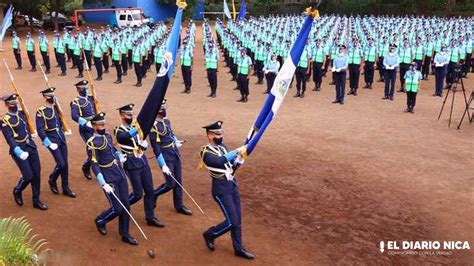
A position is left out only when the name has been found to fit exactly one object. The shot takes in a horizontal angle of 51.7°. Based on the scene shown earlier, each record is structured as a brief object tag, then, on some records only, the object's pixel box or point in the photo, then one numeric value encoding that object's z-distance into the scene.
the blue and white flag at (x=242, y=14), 31.62
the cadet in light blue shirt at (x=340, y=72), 14.98
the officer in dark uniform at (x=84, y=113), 8.79
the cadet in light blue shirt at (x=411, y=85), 13.59
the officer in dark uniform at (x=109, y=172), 6.56
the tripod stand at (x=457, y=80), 12.58
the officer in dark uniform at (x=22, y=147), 7.34
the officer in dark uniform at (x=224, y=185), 6.20
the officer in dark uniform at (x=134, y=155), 6.82
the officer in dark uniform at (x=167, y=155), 7.41
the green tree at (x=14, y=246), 4.23
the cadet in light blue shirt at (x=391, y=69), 15.10
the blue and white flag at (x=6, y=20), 11.67
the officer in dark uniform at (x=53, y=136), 7.91
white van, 34.33
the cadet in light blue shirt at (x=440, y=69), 15.85
